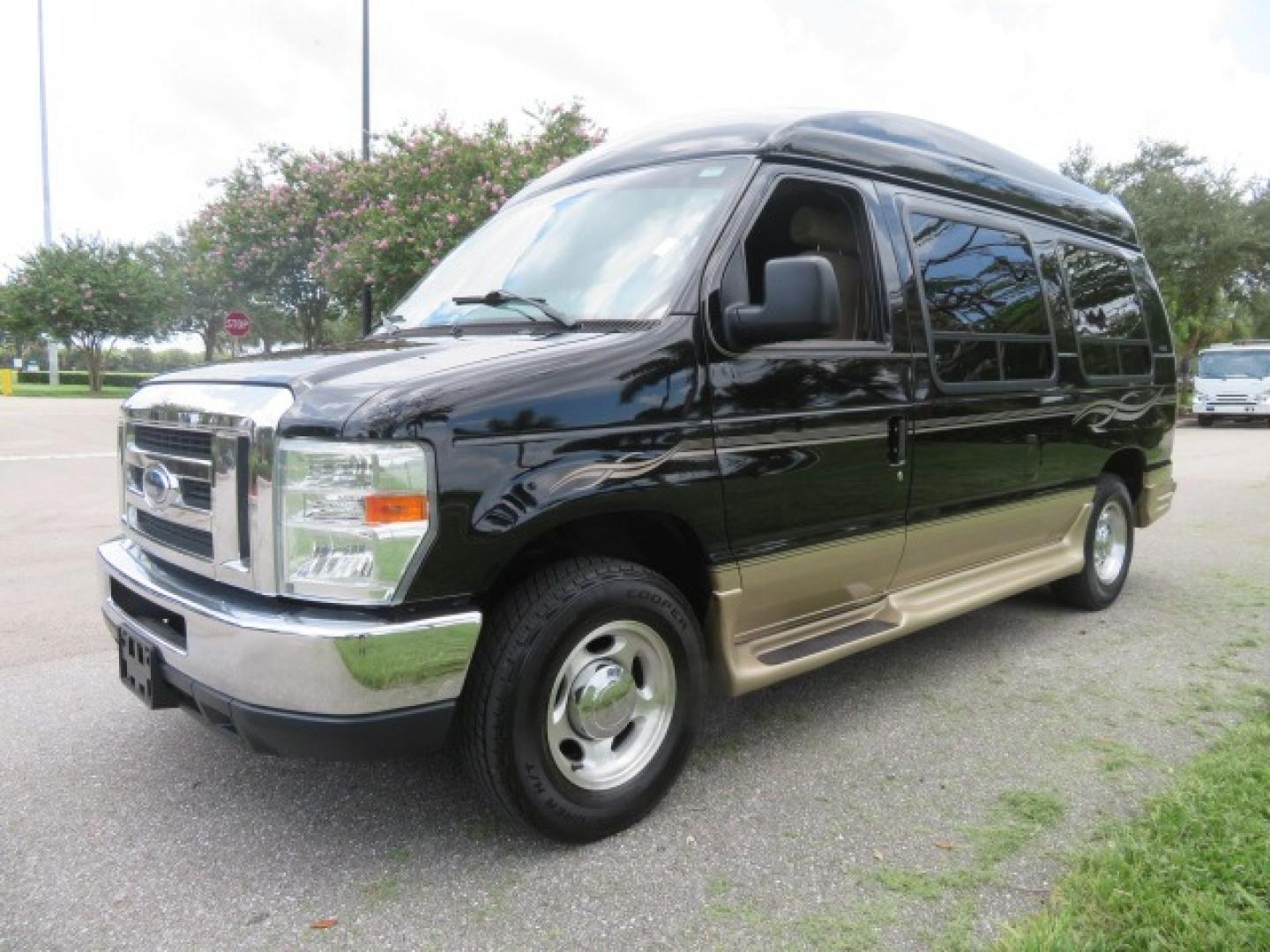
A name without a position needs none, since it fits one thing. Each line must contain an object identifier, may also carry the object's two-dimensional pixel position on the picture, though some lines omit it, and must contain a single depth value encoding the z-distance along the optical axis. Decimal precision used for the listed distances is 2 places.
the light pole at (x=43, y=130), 36.38
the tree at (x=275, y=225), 23.50
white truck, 22.17
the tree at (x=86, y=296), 32.78
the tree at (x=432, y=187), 15.00
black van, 2.28
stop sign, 19.47
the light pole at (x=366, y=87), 16.97
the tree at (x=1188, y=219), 27.23
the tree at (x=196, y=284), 27.48
